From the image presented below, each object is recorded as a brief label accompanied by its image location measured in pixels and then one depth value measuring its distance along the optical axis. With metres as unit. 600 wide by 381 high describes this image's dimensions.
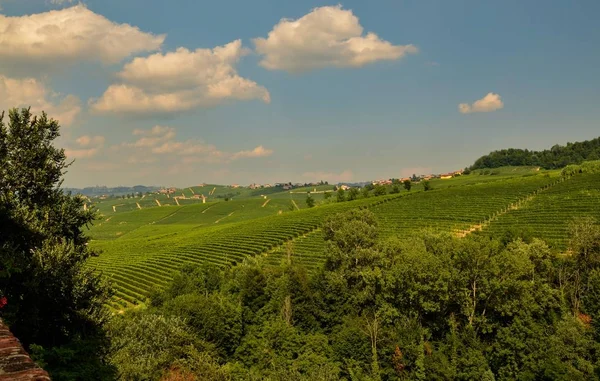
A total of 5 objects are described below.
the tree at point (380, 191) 132.12
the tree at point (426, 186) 130.76
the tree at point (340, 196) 137.68
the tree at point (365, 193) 138.05
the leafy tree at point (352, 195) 136.43
